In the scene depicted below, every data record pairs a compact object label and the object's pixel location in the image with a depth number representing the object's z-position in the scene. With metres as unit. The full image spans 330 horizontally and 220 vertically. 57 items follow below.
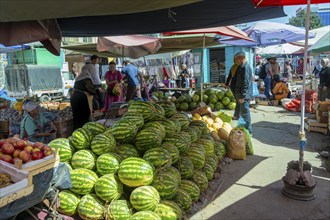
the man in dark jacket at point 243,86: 6.40
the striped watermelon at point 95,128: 3.75
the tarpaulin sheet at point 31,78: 15.59
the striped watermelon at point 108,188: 3.07
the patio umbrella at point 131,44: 7.96
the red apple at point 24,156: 2.68
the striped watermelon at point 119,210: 2.95
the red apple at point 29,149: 2.80
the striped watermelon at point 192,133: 4.32
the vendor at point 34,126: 4.97
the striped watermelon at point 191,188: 3.54
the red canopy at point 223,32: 6.66
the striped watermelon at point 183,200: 3.33
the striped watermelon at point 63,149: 3.50
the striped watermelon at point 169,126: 3.94
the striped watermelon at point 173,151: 3.60
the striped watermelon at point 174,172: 3.38
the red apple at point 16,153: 2.76
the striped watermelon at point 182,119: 4.44
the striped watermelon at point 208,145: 4.51
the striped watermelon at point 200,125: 4.88
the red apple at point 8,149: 2.80
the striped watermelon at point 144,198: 2.98
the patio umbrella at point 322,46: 7.31
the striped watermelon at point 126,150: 3.45
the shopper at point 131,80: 9.34
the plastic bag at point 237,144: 5.24
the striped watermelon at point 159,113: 4.01
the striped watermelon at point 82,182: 3.21
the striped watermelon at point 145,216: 2.85
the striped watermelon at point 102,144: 3.40
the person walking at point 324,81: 9.03
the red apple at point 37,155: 2.76
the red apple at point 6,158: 2.67
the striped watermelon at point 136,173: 3.09
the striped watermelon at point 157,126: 3.74
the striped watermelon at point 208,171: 4.14
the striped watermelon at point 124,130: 3.53
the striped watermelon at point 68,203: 3.17
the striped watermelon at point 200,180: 3.81
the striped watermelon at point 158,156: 3.35
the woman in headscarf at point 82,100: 6.21
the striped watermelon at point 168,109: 4.35
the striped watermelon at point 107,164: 3.27
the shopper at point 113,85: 8.64
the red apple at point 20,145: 2.92
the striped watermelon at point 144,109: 3.89
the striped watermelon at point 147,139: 3.54
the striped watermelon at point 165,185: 3.18
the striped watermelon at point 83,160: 3.36
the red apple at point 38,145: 2.96
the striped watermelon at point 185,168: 3.66
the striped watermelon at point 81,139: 3.55
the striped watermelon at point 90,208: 3.05
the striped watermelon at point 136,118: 3.66
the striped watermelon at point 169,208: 3.02
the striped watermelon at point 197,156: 3.97
